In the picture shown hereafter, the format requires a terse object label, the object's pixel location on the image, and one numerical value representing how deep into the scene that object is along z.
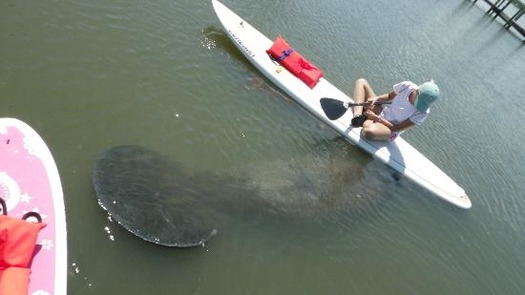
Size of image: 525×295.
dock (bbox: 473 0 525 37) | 24.39
